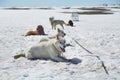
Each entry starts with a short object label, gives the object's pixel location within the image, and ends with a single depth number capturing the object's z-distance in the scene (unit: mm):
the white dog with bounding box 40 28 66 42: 8742
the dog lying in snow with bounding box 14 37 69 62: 8469
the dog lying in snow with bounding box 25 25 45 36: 15192
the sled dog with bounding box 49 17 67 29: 19183
